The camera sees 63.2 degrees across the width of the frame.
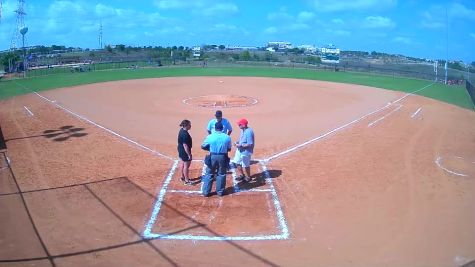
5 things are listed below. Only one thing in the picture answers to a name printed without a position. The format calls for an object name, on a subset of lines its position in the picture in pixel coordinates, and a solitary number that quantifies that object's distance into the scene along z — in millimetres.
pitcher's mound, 23141
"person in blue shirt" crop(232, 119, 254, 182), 9969
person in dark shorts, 9883
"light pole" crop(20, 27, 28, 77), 45812
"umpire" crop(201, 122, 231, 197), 9180
